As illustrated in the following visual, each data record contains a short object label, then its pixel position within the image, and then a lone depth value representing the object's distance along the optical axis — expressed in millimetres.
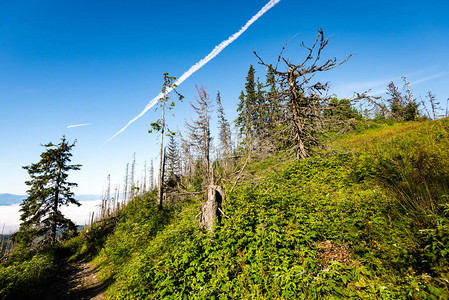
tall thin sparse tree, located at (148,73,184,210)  13880
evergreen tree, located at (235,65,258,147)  30719
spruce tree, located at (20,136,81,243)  17344
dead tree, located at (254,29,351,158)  8648
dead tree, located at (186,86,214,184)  16797
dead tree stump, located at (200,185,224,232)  5219
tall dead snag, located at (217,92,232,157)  32369
